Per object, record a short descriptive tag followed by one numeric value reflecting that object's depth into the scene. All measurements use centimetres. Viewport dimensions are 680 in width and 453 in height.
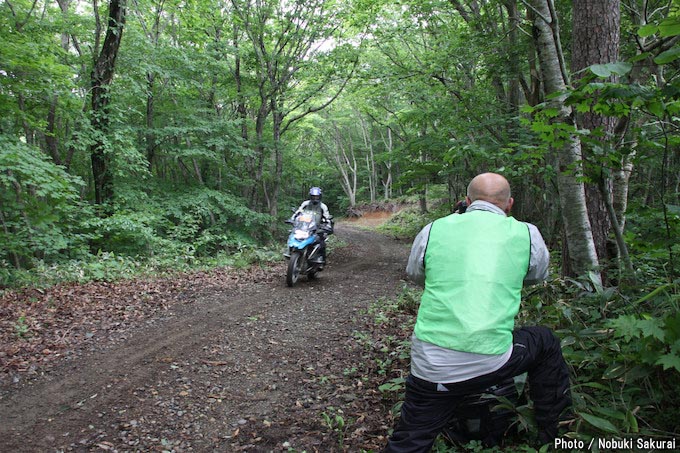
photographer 218
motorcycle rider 866
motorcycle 806
